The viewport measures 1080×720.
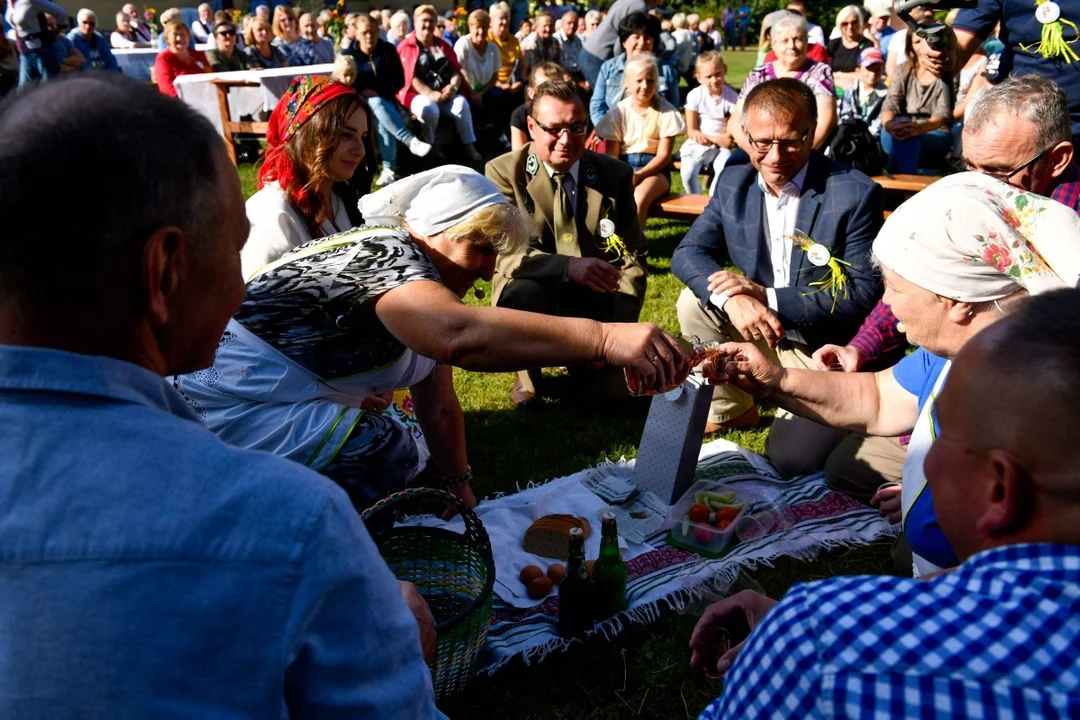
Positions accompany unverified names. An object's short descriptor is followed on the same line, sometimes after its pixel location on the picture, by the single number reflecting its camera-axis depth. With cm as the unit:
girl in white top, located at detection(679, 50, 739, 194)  960
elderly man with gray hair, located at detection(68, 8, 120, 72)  1199
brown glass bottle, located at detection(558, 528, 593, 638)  317
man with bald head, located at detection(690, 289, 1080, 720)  104
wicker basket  270
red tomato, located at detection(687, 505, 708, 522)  392
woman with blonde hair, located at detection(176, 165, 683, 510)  283
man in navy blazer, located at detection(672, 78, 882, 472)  447
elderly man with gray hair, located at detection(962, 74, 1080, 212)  361
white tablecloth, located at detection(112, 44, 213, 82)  1584
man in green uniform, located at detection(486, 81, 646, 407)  511
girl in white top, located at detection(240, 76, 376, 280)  381
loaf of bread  375
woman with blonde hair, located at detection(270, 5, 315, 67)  1427
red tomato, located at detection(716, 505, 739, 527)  388
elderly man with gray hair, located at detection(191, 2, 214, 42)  1648
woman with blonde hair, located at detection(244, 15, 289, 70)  1370
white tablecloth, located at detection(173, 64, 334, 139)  1183
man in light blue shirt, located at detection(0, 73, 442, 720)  100
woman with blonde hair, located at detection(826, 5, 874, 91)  1240
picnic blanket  329
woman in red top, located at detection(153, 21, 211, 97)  1216
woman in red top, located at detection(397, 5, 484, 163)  1177
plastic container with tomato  381
